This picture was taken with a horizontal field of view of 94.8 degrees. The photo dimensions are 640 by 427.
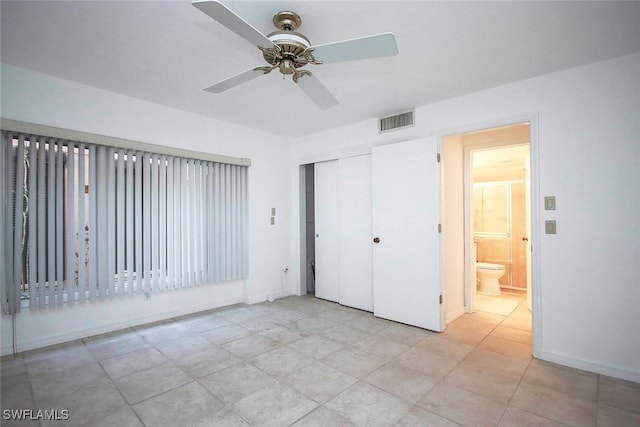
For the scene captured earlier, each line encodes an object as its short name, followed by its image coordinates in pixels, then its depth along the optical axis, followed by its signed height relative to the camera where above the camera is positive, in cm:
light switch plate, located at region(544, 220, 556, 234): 255 -14
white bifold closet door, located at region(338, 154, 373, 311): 392 -26
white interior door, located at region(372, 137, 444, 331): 319 -24
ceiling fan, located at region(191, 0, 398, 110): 144 +96
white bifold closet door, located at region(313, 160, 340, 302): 436 -25
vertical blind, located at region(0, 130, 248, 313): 263 -6
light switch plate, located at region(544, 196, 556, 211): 255 +7
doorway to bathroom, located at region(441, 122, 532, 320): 360 -14
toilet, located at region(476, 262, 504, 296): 465 -104
